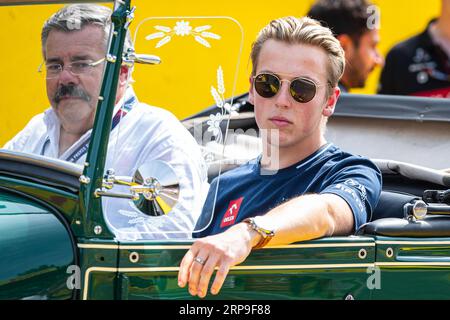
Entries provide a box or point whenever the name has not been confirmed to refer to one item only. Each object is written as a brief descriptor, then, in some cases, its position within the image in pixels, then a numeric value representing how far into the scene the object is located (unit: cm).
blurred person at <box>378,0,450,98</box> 1055
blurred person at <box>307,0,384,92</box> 1055
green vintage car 462
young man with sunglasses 510
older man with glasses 489
